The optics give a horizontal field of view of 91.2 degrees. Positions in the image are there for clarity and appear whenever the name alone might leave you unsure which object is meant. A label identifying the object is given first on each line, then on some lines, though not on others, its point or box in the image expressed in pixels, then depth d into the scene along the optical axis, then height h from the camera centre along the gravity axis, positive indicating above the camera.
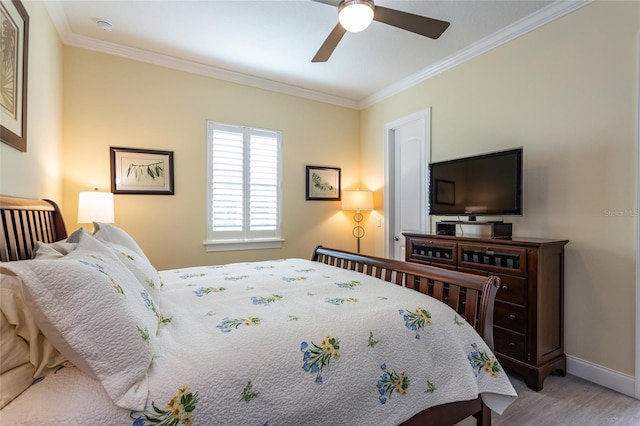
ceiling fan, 1.87 +1.21
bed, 0.86 -0.47
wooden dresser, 2.19 -0.66
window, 3.61 +0.26
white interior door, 3.71 +0.41
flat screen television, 2.49 +0.22
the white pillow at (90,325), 0.86 -0.33
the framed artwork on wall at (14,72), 1.53 +0.73
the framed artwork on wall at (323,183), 4.23 +0.37
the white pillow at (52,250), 1.20 -0.17
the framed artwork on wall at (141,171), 3.12 +0.39
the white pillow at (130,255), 1.49 -0.25
